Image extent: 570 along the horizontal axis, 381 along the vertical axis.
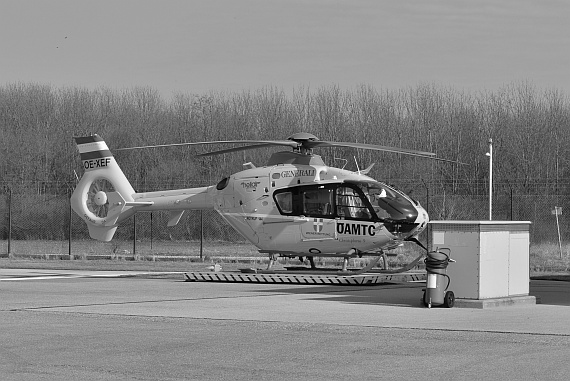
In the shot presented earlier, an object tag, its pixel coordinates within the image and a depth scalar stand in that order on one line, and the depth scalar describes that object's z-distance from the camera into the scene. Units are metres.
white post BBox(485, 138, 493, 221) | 38.05
